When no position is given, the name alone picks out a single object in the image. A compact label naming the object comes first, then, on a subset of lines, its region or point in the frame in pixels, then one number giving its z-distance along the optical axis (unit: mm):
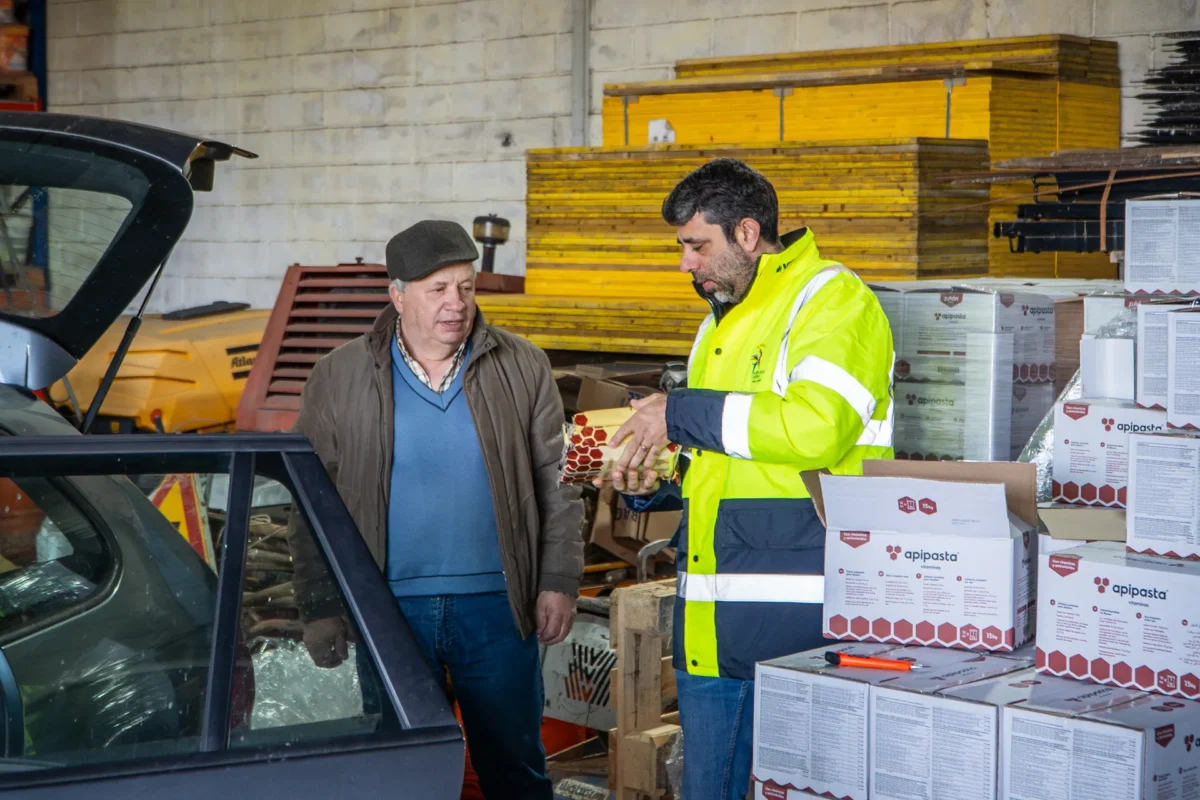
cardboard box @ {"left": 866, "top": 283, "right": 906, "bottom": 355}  3895
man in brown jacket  3393
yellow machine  7797
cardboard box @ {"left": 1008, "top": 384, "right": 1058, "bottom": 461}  3902
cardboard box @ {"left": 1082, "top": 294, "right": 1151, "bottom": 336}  3586
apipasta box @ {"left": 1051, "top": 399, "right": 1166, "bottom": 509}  3229
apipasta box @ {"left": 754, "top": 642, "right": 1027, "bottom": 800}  2615
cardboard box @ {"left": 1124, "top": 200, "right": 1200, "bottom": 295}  3178
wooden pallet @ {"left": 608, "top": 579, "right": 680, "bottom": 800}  4277
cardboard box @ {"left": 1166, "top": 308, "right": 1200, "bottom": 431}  2807
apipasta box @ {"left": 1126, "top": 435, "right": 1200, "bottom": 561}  2686
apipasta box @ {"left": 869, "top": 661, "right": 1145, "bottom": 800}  2457
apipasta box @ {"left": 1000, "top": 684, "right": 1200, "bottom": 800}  2324
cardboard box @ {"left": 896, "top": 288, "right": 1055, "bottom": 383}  3764
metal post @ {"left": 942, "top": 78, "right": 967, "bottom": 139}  6781
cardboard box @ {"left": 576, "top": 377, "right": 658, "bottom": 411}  6053
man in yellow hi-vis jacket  2840
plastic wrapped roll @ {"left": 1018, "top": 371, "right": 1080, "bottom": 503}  3637
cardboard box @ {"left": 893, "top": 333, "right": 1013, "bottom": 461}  3762
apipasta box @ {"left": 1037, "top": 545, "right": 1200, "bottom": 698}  2559
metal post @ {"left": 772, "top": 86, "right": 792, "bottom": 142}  7315
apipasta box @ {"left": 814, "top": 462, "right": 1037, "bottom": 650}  2770
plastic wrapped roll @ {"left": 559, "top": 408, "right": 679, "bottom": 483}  3225
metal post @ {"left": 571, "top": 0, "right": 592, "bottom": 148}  9344
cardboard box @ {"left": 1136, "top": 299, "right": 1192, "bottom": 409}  2951
